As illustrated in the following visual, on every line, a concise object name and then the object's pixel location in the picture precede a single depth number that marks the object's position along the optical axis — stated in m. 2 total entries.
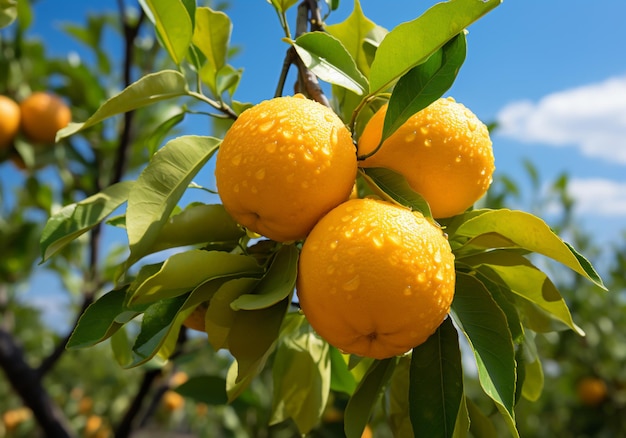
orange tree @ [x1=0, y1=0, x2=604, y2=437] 0.56
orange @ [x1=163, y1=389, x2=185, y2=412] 3.85
